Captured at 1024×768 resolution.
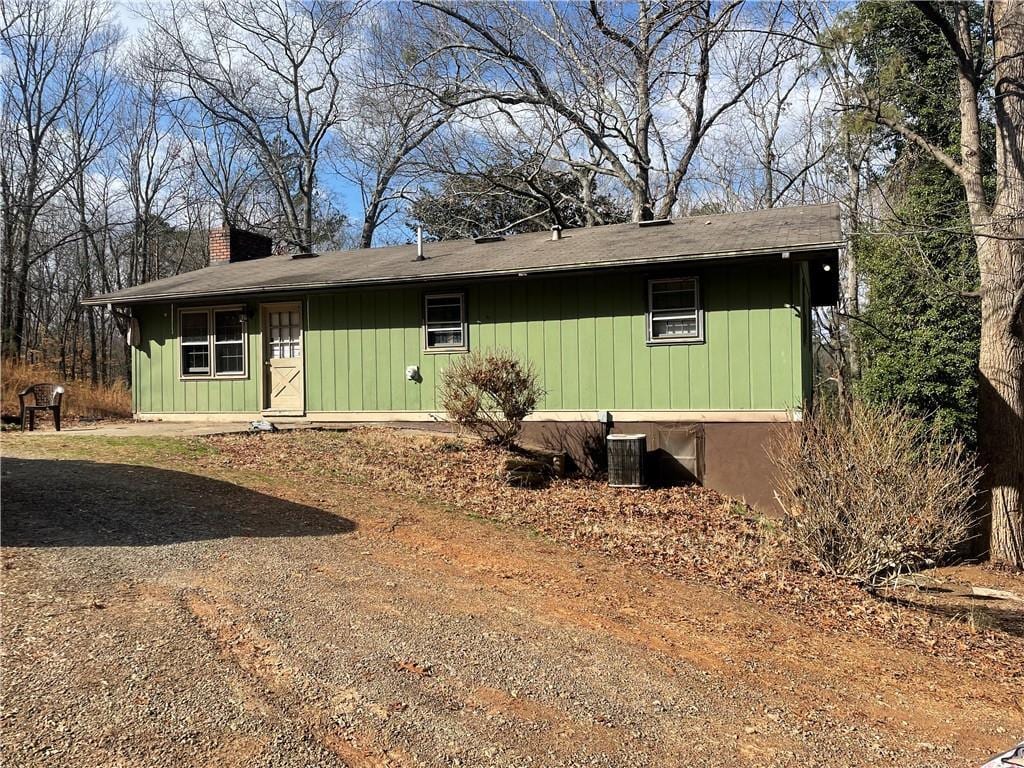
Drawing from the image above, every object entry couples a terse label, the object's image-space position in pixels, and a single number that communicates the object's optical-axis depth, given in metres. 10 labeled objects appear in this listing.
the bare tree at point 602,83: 18.80
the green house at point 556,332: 10.42
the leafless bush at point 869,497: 6.65
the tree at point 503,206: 24.00
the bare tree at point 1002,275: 10.19
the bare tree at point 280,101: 26.75
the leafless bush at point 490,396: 10.23
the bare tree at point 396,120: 21.27
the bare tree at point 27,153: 23.44
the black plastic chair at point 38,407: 13.06
